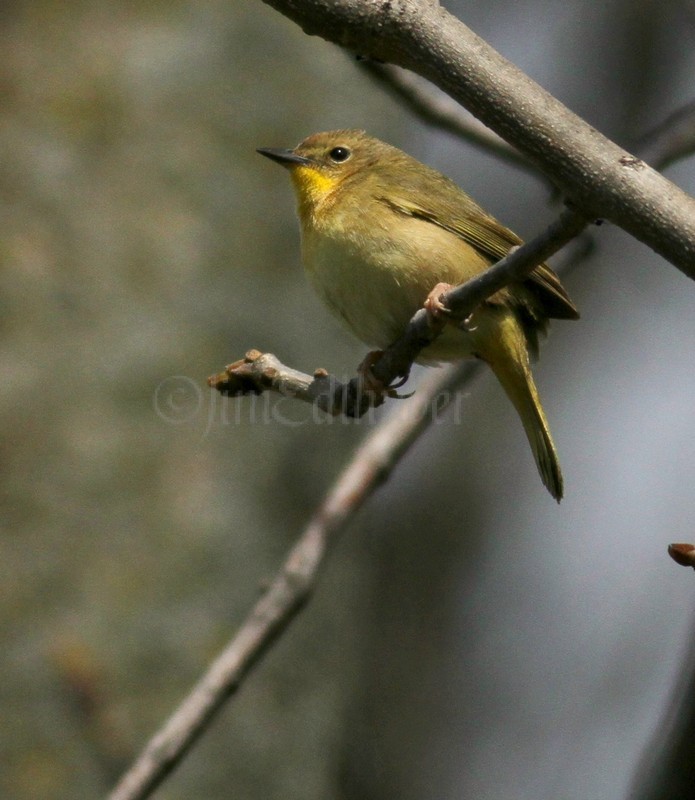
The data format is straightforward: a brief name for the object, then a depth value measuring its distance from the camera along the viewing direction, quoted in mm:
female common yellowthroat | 7434
